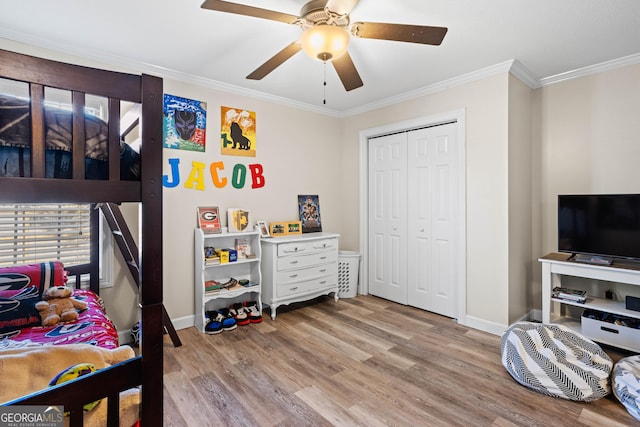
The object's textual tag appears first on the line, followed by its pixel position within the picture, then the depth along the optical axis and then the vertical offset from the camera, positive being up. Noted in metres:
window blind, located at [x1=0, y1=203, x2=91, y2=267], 2.29 -0.15
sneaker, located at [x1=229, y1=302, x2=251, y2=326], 3.16 -1.01
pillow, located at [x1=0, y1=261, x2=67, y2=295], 2.07 -0.42
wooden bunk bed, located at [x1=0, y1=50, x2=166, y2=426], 0.96 +0.09
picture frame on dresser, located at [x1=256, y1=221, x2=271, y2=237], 3.56 -0.16
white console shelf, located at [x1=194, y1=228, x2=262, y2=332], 3.03 -0.62
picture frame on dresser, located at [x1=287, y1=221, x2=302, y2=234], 3.83 -0.17
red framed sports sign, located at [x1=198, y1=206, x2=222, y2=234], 3.15 -0.06
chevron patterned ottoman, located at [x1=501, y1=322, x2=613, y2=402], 1.97 -0.99
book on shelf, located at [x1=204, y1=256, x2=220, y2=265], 3.05 -0.45
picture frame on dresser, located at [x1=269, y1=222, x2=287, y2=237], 3.69 -0.17
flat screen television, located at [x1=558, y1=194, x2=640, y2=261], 2.50 -0.11
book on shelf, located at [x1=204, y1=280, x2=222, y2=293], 3.09 -0.71
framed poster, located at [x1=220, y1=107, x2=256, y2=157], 3.32 +0.88
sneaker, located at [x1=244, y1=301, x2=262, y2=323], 3.24 -1.01
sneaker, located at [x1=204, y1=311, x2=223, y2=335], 2.96 -1.03
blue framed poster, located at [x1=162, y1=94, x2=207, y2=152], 2.98 +0.87
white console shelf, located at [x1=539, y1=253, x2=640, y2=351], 2.38 -0.62
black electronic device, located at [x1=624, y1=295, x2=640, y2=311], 2.42 -0.70
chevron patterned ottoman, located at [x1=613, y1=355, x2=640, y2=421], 1.82 -1.02
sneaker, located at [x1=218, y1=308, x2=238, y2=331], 3.03 -1.03
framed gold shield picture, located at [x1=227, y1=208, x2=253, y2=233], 3.32 -0.07
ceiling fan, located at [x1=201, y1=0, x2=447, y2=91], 1.65 +1.03
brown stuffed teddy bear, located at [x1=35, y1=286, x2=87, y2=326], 2.05 -0.61
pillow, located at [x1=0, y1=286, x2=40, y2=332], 1.96 -0.60
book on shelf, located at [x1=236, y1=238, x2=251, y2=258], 3.36 -0.36
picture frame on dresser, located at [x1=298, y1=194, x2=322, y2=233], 4.01 +0.00
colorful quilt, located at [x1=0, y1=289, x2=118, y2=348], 1.82 -0.71
